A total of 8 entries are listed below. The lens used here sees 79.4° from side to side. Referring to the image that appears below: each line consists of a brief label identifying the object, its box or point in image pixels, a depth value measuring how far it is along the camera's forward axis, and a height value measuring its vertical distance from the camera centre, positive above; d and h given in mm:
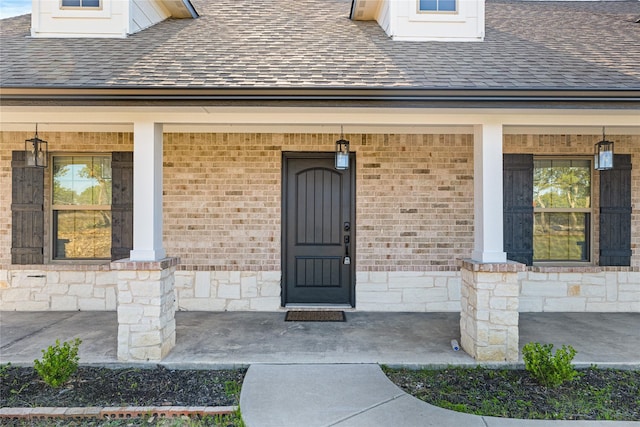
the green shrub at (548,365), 3260 -1280
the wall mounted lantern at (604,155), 4363 +706
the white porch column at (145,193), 3893 +236
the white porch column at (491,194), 3934 +233
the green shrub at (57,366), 3234 -1273
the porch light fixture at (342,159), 4715 +704
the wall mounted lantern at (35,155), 4719 +759
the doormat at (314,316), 5160 -1374
